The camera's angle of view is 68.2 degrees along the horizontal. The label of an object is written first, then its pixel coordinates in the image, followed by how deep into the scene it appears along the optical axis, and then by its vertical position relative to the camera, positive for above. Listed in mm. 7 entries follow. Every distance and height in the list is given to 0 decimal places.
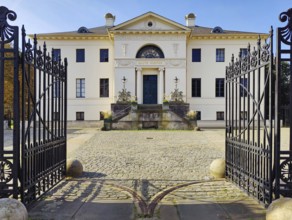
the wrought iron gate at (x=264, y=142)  3505 -604
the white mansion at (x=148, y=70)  24418 +4704
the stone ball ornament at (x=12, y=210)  2766 -1310
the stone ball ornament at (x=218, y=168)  5507 -1502
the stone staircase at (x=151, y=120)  19813 -905
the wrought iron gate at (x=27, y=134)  3469 -409
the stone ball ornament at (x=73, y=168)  5557 -1516
